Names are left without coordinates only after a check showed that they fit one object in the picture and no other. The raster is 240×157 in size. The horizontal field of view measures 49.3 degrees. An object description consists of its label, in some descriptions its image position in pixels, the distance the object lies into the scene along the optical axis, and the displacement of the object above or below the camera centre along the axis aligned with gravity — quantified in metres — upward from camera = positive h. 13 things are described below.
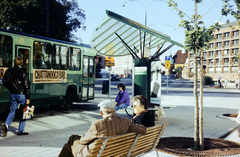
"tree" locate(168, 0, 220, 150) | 5.48 +0.73
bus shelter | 8.88 +1.19
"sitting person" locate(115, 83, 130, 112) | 9.39 -0.89
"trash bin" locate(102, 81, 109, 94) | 12.75 -0.58
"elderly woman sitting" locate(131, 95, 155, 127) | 4.25 -0.60
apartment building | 84.98 +7.12
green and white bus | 9.48 +0.36
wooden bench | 3.18 -0.94
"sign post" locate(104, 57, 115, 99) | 16.54 +0.83
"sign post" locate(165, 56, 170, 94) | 21.95 +1.20
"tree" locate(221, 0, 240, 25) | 6.01 +1.55
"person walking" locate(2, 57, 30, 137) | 6.63 -0.27
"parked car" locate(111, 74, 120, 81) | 65.10 -0.70
